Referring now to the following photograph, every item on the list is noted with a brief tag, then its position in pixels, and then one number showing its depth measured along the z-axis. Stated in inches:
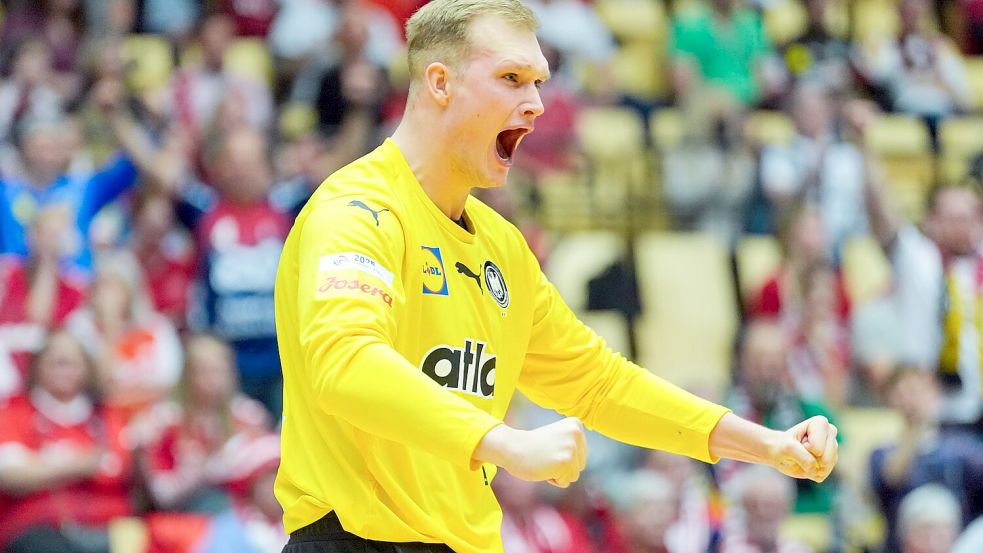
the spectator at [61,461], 507.2
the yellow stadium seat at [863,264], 783.7
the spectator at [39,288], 568.1
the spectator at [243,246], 603.2
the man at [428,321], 230.5
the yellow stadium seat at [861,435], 658.2
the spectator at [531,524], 566.9
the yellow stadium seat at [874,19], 942.4
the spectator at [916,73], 914.7
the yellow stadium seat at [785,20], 908.6
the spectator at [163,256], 623.8
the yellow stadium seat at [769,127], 816.3
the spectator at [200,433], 546.3
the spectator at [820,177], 783.7
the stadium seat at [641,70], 874.1
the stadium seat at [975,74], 968.9
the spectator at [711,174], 778.8
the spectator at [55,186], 604.4
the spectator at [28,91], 647.1
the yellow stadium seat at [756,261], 744.3
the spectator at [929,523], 587.8
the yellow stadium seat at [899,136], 889.5
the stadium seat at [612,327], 705.6
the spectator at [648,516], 564.4
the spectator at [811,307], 701.3
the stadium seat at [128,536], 518.3
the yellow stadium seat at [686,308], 732.0
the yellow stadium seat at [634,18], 908.6
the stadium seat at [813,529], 629.6
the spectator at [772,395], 643.5
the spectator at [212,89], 685.3
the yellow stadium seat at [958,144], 881.5
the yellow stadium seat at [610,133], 812.6
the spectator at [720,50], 841.5
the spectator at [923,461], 622.8
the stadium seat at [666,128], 817.5
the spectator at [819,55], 876.0
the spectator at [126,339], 568.1
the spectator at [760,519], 582.9
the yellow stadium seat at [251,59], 732.7
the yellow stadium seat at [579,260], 708.7
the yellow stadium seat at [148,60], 708.7
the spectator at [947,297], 677.9
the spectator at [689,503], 580.1
